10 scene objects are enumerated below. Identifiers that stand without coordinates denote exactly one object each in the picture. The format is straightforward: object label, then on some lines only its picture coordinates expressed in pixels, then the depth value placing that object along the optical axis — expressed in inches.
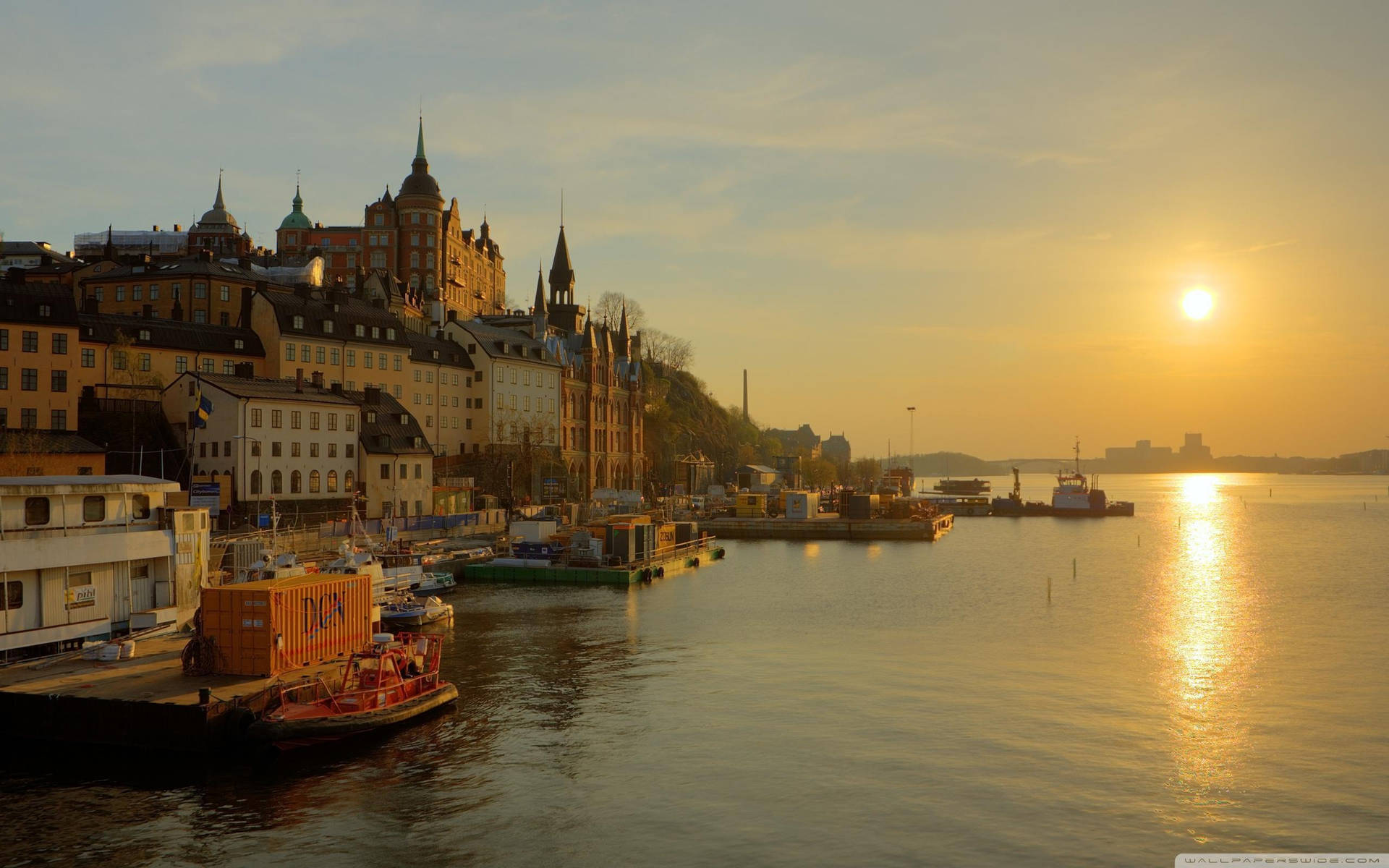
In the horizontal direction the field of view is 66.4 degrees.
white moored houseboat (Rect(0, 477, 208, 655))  1541.6
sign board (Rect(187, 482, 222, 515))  2854.3
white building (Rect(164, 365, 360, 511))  3184.1
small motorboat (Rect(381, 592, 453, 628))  2221.9
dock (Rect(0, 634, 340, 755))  1291.8
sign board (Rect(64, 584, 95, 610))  1605.6
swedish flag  2694.4
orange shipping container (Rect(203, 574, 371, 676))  1425.9
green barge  3184.1
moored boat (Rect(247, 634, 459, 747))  1318.9
